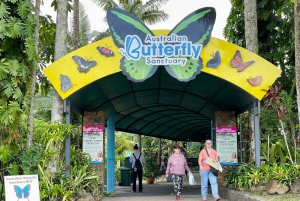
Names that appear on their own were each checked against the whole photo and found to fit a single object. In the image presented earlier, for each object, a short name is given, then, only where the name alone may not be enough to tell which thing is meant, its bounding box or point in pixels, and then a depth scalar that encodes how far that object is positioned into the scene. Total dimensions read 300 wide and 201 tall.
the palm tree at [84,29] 23.16
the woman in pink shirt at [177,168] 9.59
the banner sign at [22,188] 6.94
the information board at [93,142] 11.36
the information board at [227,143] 11.52
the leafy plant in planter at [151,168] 18.50
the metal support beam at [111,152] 11.99
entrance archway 9.09
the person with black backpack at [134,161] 12.47
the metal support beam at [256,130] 9.52
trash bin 15.98
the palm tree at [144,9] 21.73
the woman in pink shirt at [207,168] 9.10
